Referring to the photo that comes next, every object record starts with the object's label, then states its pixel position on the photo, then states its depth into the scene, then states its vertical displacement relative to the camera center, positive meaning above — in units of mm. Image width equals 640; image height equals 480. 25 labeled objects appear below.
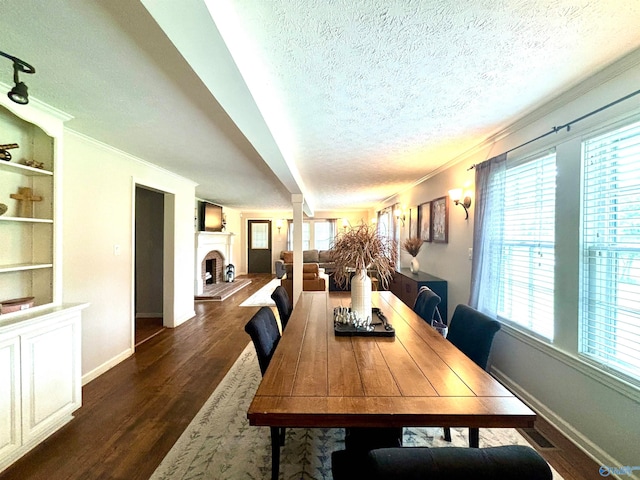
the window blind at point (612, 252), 1648 -65
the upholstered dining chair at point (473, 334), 1769 -647
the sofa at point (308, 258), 9296 -735
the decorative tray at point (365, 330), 1858 -616
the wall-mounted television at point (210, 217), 7180 +494
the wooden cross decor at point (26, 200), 2143 +260
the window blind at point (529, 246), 2275 -54
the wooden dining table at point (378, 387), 1037 -641
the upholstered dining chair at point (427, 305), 2479 -597
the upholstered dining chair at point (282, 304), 2549 -617
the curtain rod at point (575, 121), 1631 +830
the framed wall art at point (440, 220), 4082 +294
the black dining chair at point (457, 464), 659 -532
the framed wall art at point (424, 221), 4782 +306
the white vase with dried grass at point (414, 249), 4941 -181
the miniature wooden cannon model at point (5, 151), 1895 +557
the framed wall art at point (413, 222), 5410 +322
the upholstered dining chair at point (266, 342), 1582 -655
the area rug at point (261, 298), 6066 -1442
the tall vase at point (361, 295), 2049 -413
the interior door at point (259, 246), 10945 -383
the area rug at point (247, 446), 1724 -1434
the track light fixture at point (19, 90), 1373 +746
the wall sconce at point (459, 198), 3448 +507
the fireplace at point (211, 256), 6777 -563
